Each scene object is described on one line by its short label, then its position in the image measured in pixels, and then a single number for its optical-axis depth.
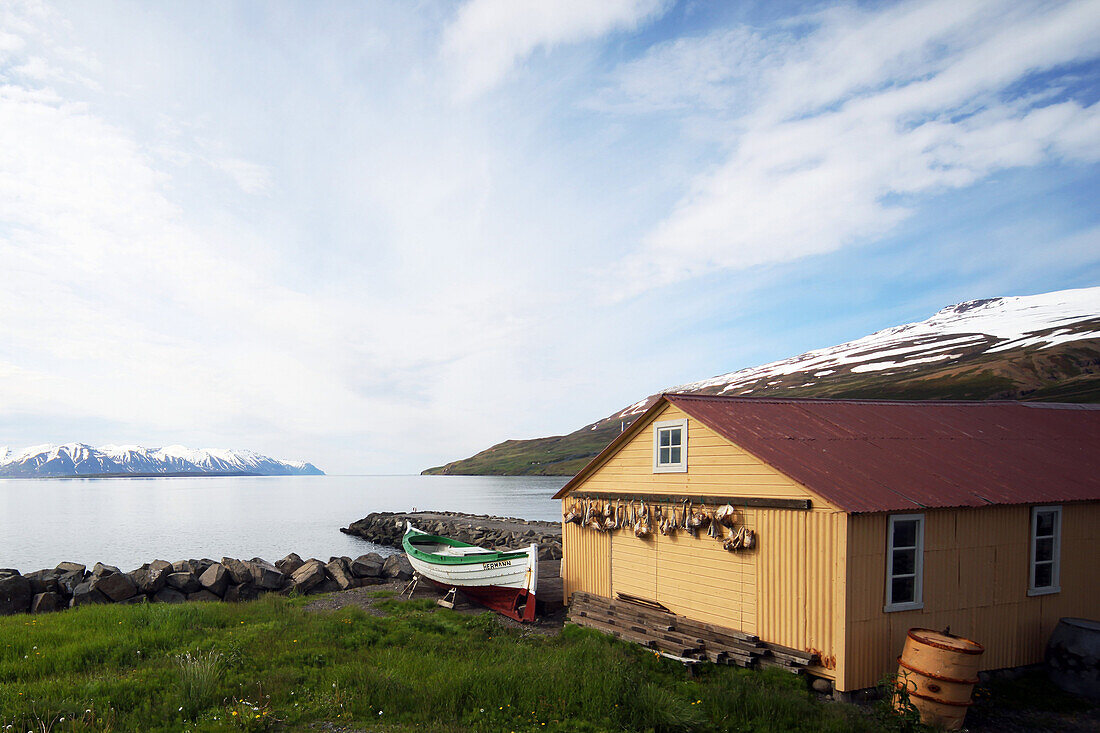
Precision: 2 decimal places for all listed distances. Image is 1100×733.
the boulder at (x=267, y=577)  25.77
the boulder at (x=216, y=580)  25.03
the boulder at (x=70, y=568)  27.03
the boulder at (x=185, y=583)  24.84
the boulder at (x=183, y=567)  27.16
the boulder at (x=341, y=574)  26.42
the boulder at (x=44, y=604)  22.52
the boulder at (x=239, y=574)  25.67
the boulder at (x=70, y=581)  24.30
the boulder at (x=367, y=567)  27.84
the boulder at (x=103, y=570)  25.19
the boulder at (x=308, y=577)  25.98
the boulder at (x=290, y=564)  28.83
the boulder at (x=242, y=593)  25.08
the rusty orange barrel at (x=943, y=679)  10.57
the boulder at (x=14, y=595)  22.62
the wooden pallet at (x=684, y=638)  12.46
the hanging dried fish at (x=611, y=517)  17.88
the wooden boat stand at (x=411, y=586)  22.80
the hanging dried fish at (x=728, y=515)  13.91
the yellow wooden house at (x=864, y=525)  11.83
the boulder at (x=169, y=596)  23.97
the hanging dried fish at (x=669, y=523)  15.66
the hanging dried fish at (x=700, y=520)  14.55
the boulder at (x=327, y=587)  26.25
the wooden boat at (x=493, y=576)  18.61
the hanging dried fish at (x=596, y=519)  18.39
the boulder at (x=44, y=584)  23.83
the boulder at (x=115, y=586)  23.30
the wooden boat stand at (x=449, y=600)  20.15
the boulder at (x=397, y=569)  28.03
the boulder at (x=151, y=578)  24.09
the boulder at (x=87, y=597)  23.03
